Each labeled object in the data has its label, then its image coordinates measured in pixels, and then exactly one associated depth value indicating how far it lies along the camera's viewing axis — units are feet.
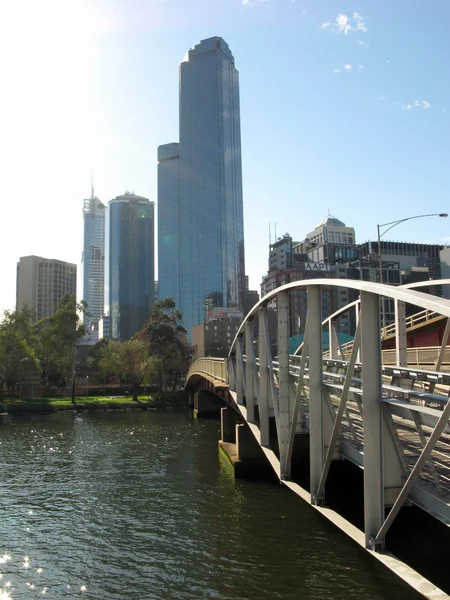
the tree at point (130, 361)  328.29
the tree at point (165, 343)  352.69
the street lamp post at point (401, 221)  105.62
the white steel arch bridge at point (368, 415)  35.17
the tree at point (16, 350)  295.48
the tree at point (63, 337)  321.73
